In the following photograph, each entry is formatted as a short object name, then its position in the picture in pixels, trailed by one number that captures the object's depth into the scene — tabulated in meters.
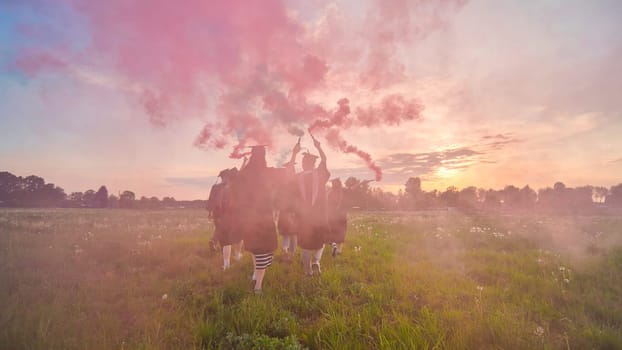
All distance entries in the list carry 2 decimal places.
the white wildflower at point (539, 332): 4.24
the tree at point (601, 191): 144.00
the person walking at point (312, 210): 7.61
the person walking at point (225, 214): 7.87
